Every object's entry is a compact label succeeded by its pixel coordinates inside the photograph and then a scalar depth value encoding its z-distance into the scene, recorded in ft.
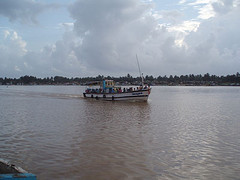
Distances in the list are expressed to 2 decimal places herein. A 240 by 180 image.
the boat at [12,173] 15.88
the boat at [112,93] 122.11
